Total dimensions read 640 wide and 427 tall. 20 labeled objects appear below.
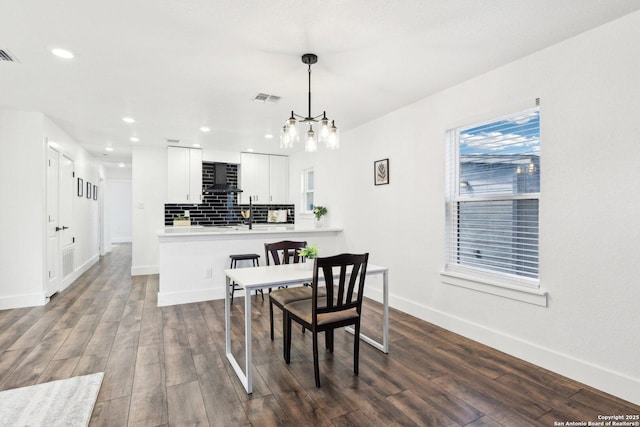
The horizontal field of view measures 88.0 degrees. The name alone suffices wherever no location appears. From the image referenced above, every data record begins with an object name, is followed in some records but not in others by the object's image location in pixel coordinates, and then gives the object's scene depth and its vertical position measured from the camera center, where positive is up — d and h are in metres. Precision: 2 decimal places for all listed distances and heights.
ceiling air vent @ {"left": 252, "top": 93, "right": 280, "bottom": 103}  3.45 +1.21
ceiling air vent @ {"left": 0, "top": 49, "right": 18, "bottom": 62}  2.50 +1.21
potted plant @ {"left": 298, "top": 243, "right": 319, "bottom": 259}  2.66 -0.33
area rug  1.85 -1.17
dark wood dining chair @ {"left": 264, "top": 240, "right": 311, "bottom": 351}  2.70 -0.68
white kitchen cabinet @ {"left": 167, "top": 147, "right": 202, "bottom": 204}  6.16 +0.69
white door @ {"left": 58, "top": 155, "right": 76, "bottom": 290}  4.88 -0.12
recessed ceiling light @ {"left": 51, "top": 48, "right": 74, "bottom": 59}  2.47 +1.20
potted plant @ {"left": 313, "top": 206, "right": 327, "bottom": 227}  5.41 -0.04
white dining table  2.17 -0.49
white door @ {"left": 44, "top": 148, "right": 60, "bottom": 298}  4.30 -0.20
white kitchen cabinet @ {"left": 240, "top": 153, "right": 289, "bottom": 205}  6.75 +0.69
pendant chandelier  2.50 +0.60
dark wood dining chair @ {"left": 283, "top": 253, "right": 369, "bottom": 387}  2.24 -0.70
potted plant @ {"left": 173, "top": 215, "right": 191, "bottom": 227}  6.28 -0.17
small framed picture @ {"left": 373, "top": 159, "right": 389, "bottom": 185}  4.12 +0.51
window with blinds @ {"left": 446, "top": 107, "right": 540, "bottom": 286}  2.68 +0.13
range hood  6.57 +0.74
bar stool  4.31 -0.63
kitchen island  4.16 -0.60
